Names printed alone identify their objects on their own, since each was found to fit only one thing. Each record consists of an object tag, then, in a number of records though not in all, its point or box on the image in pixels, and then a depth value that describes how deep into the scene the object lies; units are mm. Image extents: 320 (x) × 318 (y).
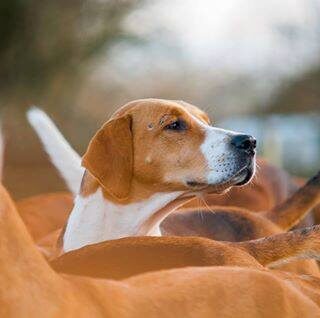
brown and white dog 9532
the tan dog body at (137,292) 4385
